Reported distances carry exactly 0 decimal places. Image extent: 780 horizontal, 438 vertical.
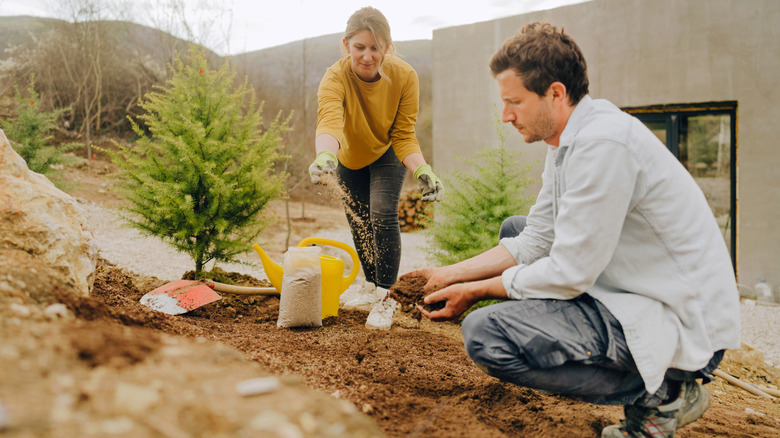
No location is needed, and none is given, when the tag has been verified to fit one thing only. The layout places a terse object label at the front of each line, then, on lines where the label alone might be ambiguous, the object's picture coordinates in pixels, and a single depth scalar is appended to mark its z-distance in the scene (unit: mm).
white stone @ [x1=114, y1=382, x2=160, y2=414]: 841
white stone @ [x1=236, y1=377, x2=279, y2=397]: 948
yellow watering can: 3127
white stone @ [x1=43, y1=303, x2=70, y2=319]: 1240
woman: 2887
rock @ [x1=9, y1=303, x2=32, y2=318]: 1141
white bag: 2838
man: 1457
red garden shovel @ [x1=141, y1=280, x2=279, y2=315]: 3035
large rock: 2156
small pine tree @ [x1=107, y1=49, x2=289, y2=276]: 3584
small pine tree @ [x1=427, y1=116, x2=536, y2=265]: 3928
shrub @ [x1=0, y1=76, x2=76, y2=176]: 6164
